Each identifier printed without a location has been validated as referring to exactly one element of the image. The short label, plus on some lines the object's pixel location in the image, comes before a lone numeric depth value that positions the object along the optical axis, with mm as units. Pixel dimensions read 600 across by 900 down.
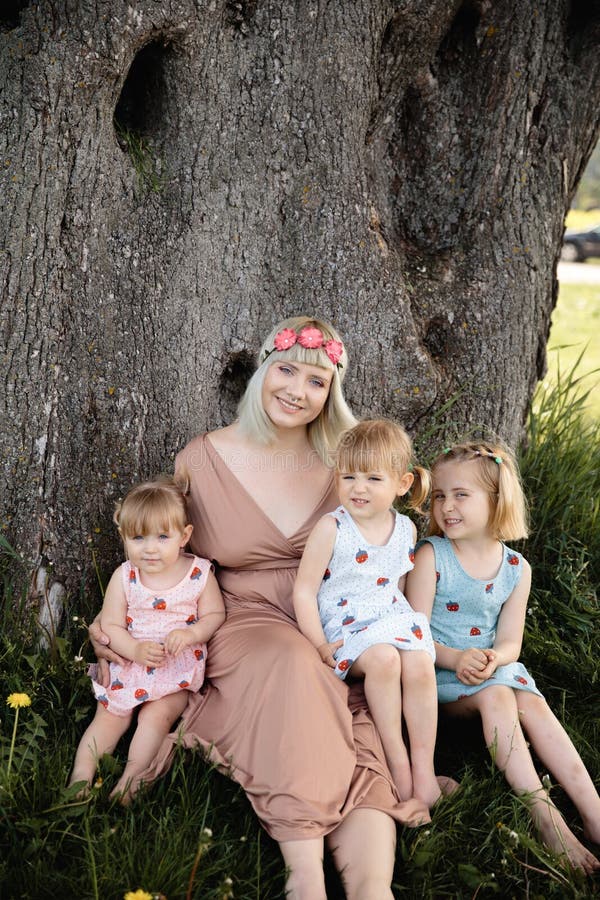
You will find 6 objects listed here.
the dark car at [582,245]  21719
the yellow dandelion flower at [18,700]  2645
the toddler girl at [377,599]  2783
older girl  2945
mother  2469
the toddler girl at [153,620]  2873
